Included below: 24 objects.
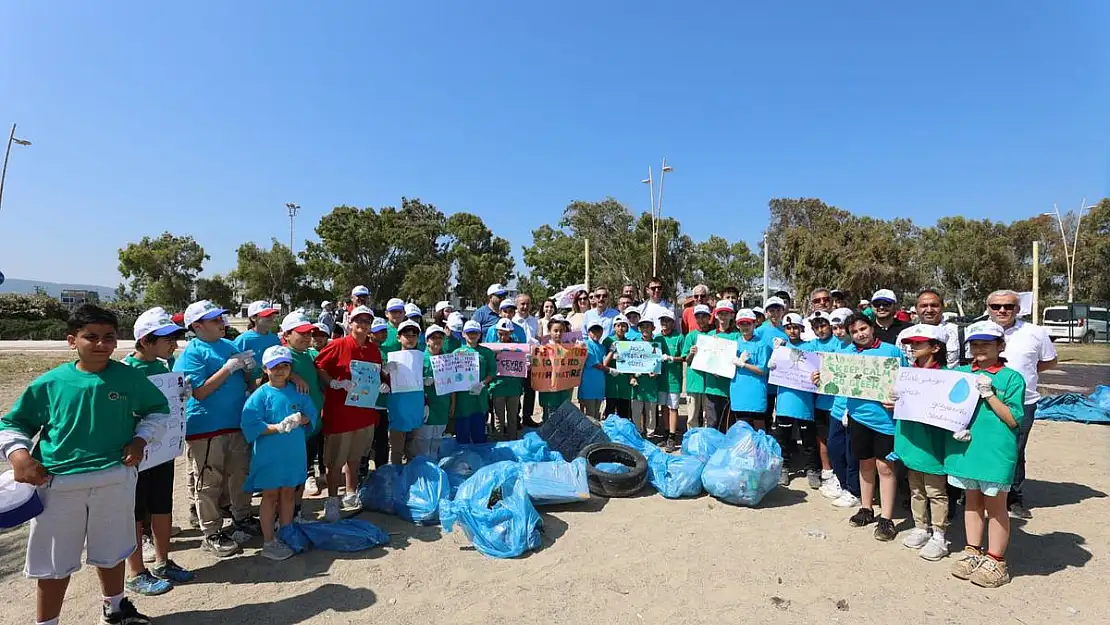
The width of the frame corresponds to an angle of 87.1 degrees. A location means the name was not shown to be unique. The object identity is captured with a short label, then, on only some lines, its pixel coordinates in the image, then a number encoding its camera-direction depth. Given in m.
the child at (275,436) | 4.18
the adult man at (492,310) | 8.26
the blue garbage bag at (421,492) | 4.95
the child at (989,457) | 3.77
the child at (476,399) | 6.36
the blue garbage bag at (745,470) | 5.32
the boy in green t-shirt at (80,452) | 3.03
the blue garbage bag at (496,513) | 4.46
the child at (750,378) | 6.22
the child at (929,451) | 4.21
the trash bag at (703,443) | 6.06
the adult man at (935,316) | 5.23
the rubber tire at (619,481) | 5.63
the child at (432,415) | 5.79
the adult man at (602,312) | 8.07
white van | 25.09
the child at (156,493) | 3.86
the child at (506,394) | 7.07
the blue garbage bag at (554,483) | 5.17
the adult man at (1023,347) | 5.02
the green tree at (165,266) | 37.25
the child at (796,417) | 5.92
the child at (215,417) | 4.28
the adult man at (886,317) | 5.64
